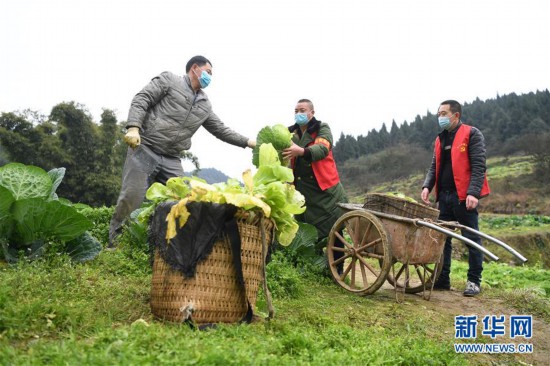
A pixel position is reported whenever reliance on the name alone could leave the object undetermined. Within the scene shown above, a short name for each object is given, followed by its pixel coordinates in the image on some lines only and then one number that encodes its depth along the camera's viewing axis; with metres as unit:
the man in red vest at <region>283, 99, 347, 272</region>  5.58
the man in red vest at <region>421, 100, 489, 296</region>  5.57
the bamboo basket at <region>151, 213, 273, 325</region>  3.02
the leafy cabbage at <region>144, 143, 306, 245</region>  3.00
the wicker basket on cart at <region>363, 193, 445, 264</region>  4.73
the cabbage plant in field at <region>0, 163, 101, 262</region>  3.90
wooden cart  4.73
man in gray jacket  5.12
